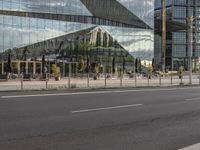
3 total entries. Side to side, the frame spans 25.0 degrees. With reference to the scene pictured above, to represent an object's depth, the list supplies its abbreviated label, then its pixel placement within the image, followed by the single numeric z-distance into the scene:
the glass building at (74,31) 70.75
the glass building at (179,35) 129.62
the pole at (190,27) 44.25
